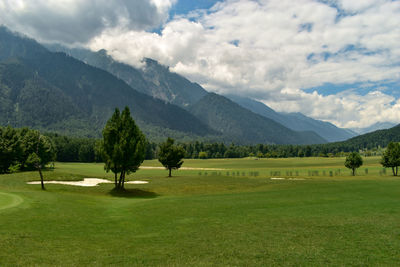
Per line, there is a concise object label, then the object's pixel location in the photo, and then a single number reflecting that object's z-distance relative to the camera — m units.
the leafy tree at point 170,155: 73.62
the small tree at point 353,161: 88.06
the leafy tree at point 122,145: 46.93
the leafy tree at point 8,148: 75.93
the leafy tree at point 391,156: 77.48
